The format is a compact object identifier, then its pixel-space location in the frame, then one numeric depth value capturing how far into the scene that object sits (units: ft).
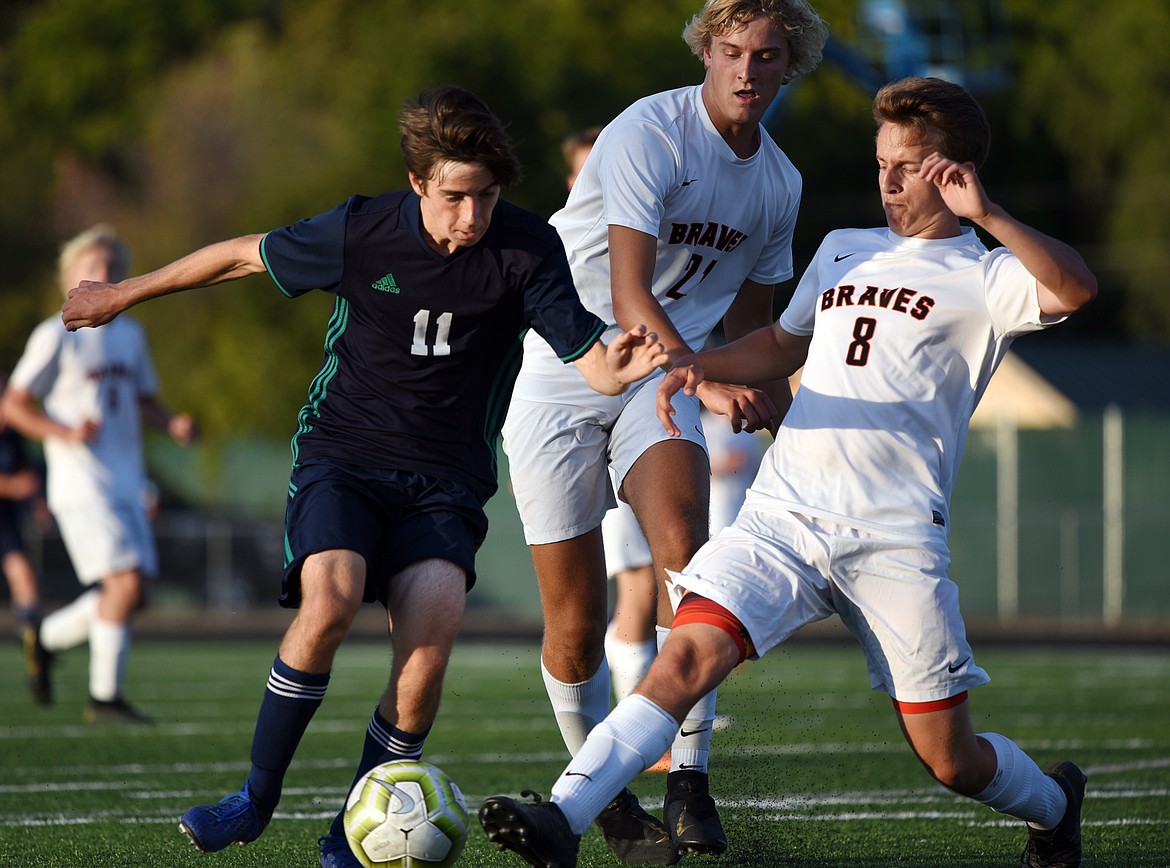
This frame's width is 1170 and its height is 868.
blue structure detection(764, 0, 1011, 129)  154.30
